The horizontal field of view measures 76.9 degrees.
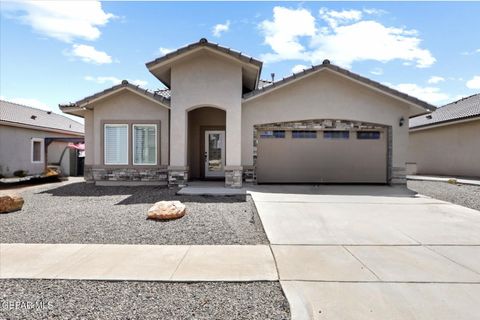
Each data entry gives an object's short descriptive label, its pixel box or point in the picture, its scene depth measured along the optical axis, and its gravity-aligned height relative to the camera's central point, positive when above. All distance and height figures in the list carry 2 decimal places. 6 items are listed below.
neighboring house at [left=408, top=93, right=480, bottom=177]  18.05 +0.97
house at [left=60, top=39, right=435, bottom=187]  11.87 +1.31
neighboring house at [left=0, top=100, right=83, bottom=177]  18.75 +0.80
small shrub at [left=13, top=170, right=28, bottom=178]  19.20 -1.29
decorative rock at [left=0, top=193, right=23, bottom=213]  8.49 -1.43
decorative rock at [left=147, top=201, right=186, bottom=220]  7.38 -1.42
